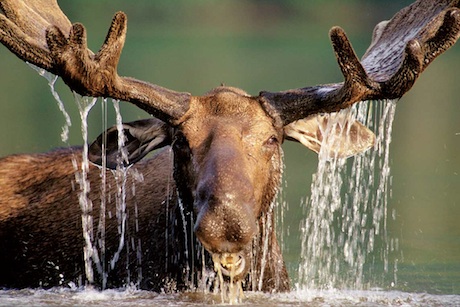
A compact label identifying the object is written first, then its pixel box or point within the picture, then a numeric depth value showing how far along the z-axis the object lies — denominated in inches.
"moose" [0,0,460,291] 674.8
